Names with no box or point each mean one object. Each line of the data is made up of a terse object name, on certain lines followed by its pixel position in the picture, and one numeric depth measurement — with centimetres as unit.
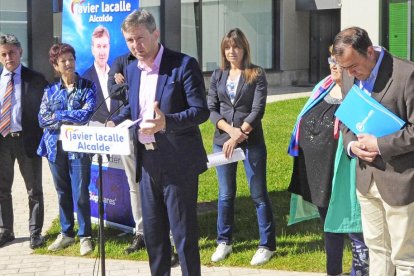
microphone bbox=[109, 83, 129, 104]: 436
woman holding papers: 575
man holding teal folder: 380
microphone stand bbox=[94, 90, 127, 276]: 426
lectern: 394
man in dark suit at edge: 641
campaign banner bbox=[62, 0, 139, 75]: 655
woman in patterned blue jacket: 607
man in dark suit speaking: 429
